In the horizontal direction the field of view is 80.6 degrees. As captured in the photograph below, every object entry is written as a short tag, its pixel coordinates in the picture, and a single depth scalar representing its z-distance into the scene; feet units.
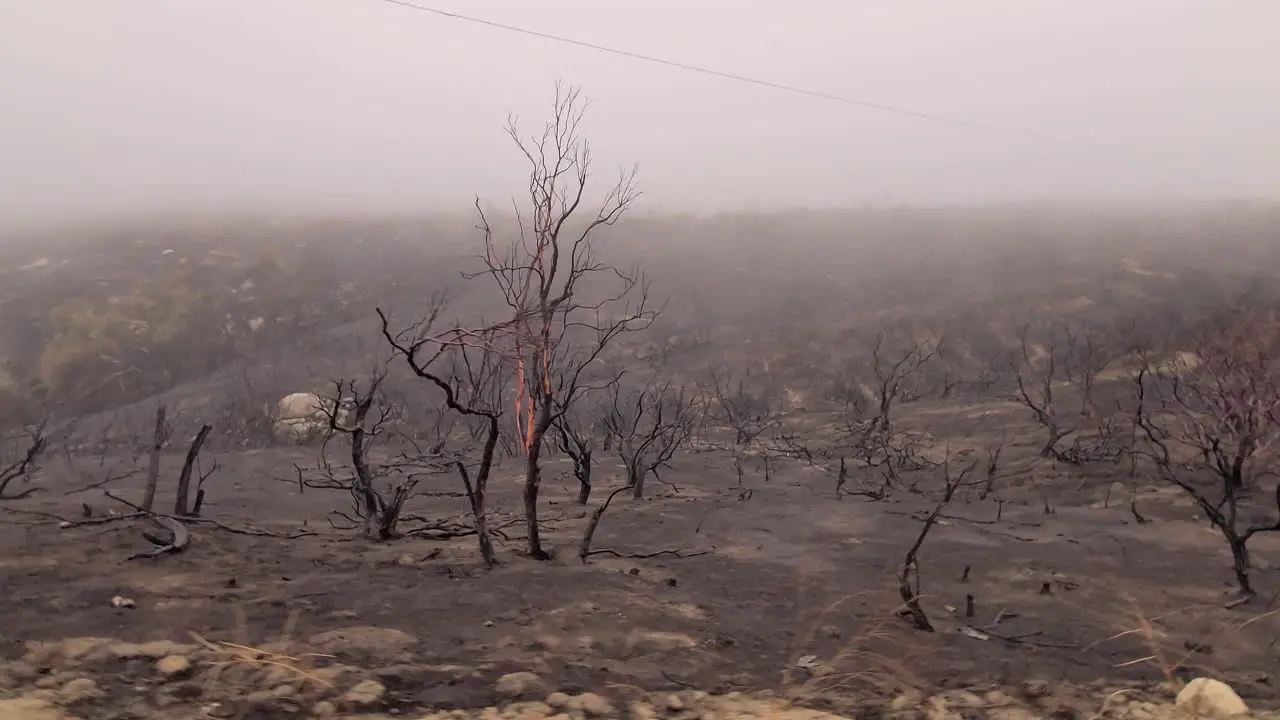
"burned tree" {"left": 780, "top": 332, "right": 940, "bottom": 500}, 36.05
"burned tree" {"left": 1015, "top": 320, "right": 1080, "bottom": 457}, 37.83
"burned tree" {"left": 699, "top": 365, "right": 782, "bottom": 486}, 49.65
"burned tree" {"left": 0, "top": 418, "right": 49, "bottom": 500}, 25.39
